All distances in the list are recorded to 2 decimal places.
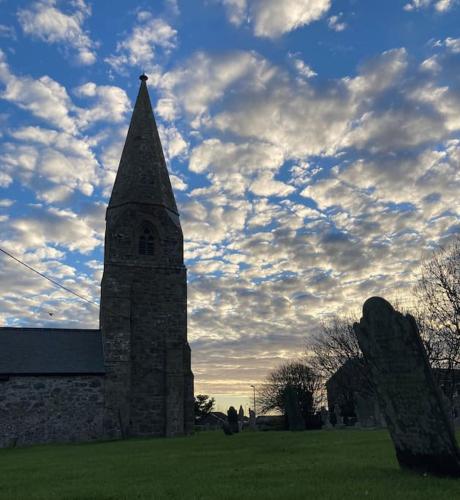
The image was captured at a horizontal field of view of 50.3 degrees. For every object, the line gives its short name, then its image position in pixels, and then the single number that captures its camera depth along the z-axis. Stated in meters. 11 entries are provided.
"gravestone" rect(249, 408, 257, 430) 38.00
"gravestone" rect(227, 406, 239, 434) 30.01
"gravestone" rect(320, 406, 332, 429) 31.43
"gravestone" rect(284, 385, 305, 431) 26.38
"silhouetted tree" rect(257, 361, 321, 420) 51.12
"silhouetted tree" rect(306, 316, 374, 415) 42.94
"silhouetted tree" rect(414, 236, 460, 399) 27.73
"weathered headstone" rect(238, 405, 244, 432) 43.15
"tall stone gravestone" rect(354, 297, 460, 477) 6.79
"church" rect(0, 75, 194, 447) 24.69
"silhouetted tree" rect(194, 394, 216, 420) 55.47
